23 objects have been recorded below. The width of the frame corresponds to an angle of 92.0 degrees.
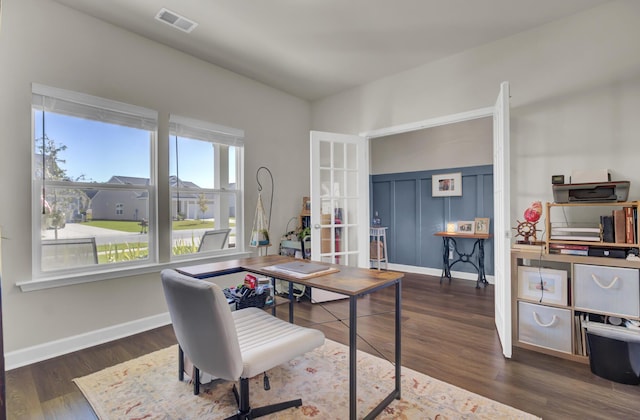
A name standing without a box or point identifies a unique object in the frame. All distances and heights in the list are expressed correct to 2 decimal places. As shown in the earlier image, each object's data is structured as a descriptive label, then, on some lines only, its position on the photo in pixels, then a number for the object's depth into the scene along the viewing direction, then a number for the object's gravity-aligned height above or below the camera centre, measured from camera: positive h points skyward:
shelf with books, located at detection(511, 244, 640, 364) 2.10 -0.67
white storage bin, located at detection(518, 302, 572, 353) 2.31 -0.91
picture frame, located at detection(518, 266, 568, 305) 2.34 -0.59
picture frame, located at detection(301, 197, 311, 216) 4.29 +0.07
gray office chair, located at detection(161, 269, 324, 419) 1.33 -0.65
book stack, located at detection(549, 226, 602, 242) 2.29 -0.20
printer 2.17 +0.12
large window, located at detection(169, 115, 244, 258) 3.18 +0.29
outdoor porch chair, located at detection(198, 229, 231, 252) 3.44 -0.31
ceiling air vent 2.55 +1.65
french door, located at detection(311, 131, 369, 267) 3.64 +0.14
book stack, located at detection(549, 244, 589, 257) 2.26 -0.30
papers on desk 1.80 -0.36
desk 1.52 -0.38
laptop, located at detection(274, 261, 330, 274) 1.85 -0.35
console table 4.50 -0.68
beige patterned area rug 1.74 -1.13
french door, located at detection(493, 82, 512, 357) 2.37 -0.08
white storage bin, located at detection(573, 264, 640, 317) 2.07 -0.57
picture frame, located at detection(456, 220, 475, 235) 4.77 -0.27
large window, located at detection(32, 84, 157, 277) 2.42 +0.27
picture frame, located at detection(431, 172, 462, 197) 4.96 +0.42
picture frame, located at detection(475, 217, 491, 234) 4.63 -0.23
